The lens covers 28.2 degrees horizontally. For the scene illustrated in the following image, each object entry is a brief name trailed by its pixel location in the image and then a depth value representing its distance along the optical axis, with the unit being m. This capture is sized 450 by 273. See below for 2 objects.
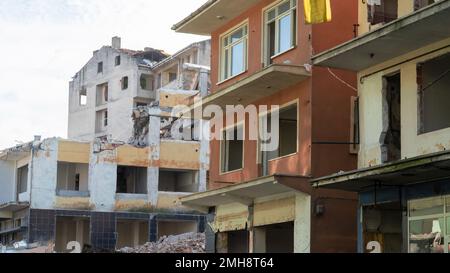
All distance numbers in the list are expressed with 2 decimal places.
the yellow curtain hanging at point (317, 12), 22.72
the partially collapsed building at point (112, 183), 49.62
